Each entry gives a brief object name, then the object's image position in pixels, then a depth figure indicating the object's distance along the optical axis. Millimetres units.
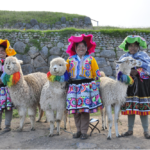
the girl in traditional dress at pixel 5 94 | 3502
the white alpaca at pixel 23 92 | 3244
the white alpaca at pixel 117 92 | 3014
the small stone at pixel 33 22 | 12588
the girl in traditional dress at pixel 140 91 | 3125
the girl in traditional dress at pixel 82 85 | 3057
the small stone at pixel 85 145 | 2744
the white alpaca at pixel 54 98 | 3073
